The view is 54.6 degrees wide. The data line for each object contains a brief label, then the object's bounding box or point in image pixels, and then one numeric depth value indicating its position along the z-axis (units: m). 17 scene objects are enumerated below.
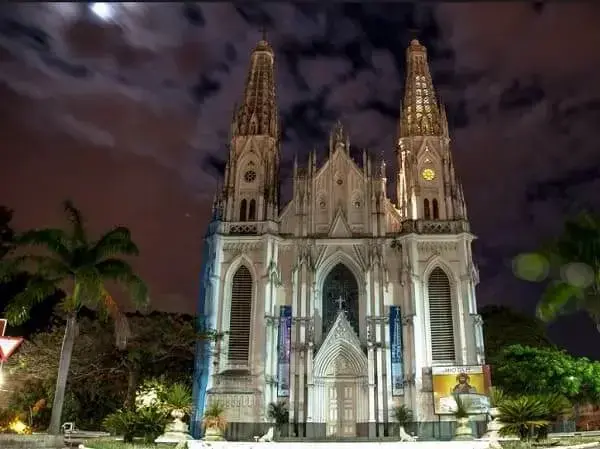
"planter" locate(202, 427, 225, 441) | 21.55
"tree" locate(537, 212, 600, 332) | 17.25
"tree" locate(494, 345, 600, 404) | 31.00
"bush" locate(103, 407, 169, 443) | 16.23
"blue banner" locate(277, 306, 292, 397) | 32.06
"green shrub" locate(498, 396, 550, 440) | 15.32
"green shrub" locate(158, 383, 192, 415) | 18.74
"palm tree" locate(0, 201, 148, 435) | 17.39
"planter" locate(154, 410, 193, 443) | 17.05
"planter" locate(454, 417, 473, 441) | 20.95
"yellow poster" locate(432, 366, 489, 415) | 29.80
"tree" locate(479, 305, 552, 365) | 41.78
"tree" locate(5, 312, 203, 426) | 25.14
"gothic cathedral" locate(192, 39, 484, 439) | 31.88
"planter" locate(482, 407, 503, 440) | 18.53
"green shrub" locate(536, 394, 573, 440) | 15.65
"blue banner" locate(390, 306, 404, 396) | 31.82
